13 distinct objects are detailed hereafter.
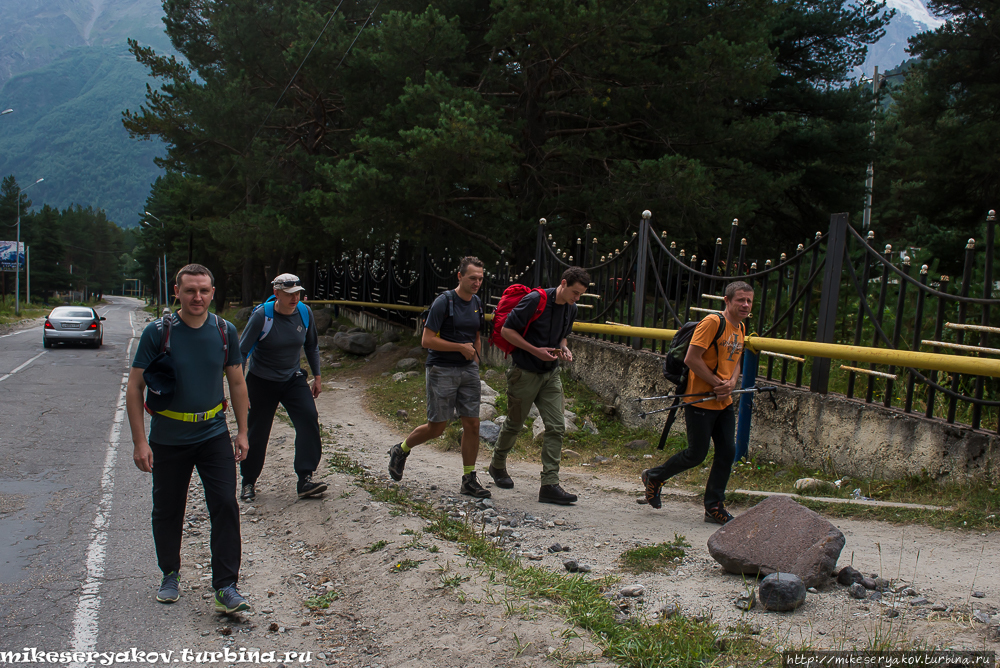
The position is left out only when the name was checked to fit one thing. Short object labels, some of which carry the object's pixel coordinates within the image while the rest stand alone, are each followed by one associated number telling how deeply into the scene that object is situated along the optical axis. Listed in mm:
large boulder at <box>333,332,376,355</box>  17250
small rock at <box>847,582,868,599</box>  3682
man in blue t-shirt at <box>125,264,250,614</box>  3812
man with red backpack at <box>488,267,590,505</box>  5758
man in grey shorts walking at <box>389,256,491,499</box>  5840
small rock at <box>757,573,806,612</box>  3514
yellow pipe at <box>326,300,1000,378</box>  4340
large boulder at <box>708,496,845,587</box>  3787
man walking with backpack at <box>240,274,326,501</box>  5742
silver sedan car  22891
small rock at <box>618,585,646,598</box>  3896
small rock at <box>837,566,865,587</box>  3816
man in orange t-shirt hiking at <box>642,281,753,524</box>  5094
